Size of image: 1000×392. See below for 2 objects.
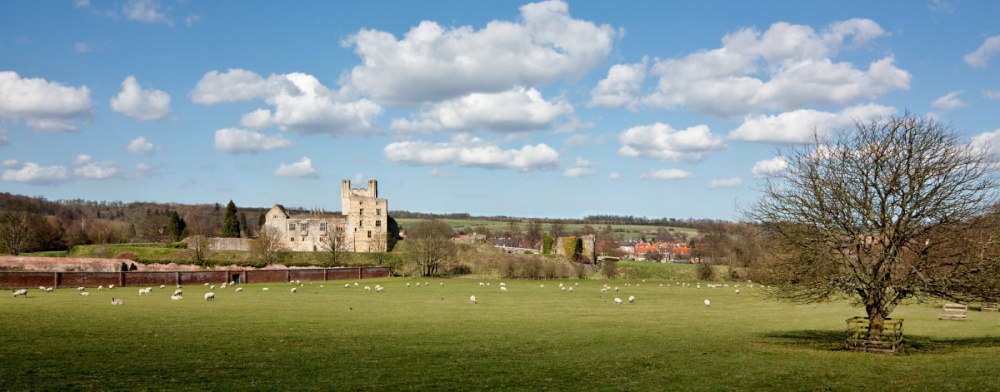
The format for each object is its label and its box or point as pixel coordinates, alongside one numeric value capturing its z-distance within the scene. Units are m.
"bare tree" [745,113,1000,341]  21.47
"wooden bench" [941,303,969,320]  35.06
